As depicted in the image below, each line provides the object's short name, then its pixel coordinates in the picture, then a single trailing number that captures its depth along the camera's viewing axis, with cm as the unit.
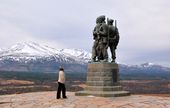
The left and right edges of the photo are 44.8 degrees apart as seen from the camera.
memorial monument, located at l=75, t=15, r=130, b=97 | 1051
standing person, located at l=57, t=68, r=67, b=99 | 982
